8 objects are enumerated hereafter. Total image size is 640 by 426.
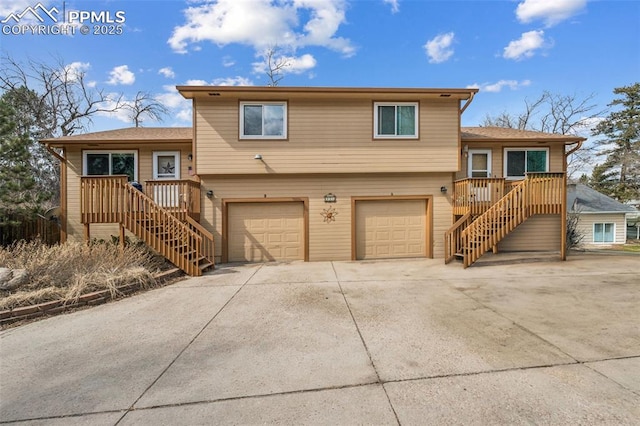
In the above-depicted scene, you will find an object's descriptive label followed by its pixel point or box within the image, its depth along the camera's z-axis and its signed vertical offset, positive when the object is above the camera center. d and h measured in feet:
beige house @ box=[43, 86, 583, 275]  27.84 +3.49
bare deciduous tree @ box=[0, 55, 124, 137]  54.69 +24.24
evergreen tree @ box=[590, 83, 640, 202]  85.71 +21.44
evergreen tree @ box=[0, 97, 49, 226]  28.53 +3.25
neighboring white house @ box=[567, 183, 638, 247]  61.77 -2.63
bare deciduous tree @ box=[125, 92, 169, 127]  65.51 +23.43
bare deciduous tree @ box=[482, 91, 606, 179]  74.90 +25.64
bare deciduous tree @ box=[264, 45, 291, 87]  62.71 +32.50
